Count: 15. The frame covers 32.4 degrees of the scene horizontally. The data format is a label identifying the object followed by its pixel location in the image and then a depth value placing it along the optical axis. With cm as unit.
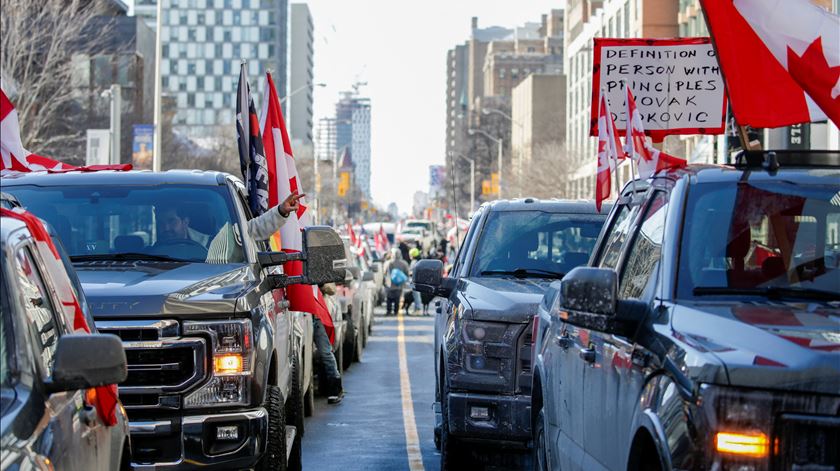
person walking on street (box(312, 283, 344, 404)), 1597
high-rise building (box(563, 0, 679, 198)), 7056
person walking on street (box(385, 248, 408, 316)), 3553
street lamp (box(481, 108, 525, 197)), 9206
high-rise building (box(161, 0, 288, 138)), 12471
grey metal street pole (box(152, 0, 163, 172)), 3609
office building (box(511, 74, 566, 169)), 11544
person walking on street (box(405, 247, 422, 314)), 3725
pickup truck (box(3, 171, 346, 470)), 786
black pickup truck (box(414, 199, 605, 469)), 969
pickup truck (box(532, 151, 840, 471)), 446
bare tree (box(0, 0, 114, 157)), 4075
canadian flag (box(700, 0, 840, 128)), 835
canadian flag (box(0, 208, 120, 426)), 534
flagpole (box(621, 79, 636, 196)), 811
